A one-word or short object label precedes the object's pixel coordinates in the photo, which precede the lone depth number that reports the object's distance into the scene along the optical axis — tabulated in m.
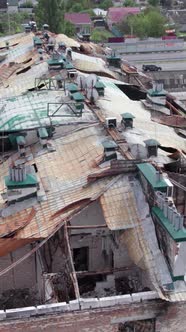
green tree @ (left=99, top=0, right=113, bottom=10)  132.12
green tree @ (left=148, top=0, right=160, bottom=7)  129.75
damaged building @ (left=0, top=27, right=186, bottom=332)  16.12
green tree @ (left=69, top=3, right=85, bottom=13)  123.85
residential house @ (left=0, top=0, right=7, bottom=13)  122.99
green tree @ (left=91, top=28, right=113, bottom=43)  93.49
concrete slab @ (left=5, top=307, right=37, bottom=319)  15.63
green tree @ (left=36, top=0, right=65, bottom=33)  76.00
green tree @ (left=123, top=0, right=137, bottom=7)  131.12
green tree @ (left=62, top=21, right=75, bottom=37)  83.54
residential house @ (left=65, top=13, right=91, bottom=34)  104.36
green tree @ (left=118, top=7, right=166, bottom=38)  100.12
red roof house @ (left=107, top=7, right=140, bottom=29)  110.19
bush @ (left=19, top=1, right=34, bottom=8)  123.19
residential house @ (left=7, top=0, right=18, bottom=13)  121.38
